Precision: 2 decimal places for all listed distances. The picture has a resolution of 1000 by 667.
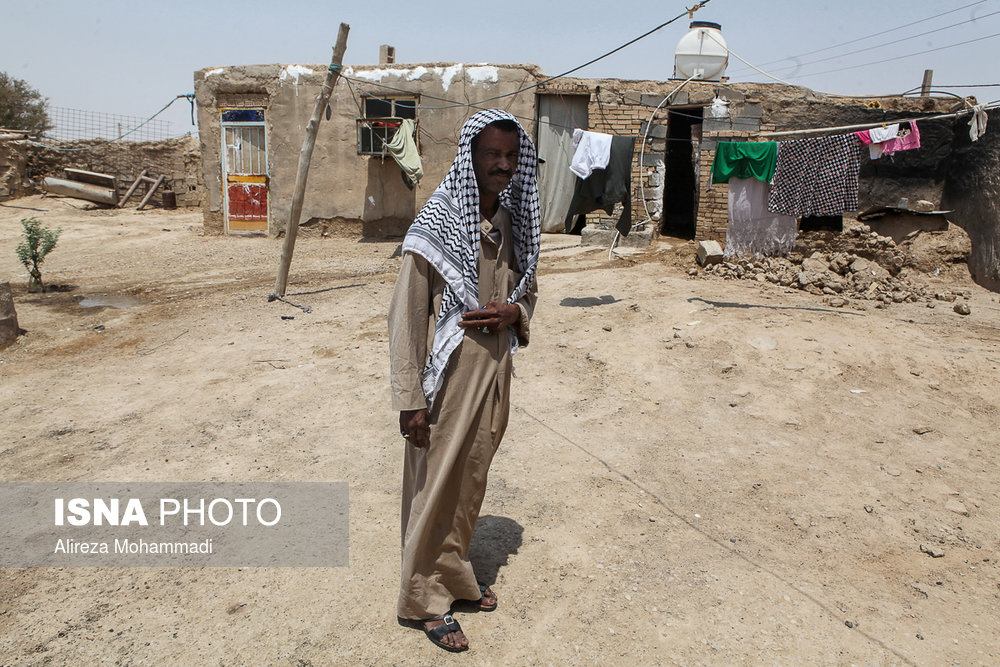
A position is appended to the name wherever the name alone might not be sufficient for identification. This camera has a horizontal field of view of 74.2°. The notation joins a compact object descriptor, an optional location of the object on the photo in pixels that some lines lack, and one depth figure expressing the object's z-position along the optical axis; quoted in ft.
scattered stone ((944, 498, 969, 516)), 11.30
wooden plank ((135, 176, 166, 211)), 59.59
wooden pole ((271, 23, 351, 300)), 24.11
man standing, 6.91
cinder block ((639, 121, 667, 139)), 36.09
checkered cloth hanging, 24.79
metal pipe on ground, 56.65
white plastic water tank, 35.27
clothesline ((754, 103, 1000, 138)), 19.82
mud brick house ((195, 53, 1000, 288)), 33.45
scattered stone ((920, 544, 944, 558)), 9.96
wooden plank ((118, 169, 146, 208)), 60.18
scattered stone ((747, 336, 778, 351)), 18.39
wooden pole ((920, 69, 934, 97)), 44.29
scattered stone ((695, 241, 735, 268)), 27.68
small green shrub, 27.48
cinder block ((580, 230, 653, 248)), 34.45
